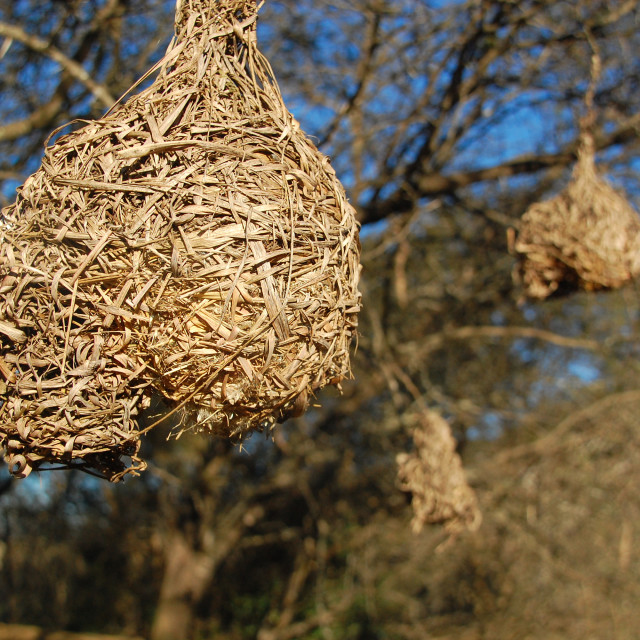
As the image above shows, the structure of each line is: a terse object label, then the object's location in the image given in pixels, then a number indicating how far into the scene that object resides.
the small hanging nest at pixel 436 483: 1.31
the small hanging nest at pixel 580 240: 1.26
